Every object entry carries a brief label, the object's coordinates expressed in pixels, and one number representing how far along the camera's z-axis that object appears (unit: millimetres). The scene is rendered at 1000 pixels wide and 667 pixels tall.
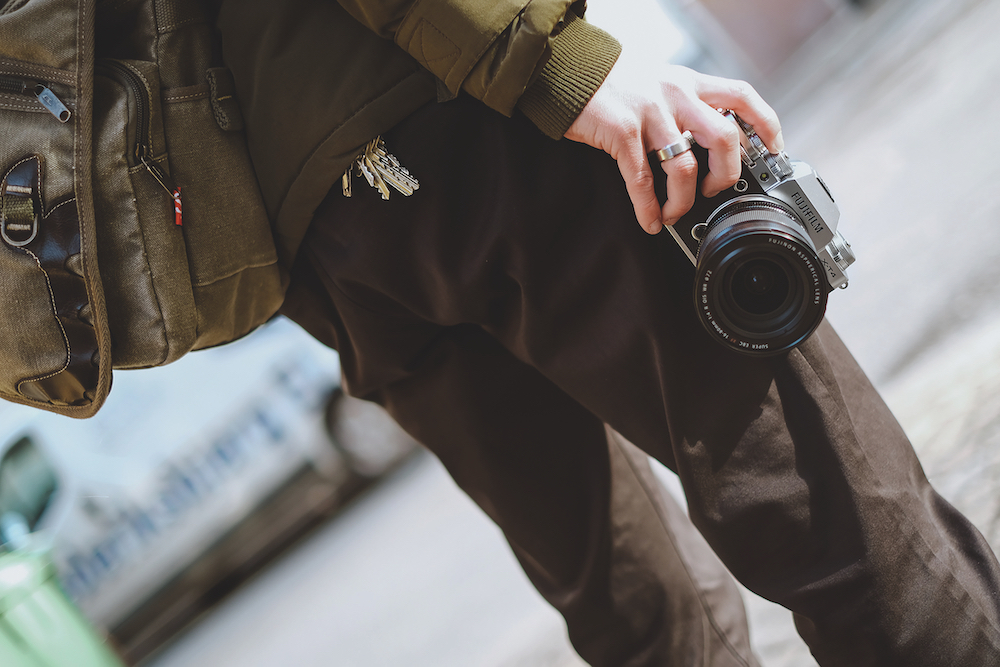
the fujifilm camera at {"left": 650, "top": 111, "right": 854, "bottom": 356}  644
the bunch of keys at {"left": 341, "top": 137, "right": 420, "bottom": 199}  711
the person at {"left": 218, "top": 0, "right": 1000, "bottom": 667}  649
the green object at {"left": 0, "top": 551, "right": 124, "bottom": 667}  1267
